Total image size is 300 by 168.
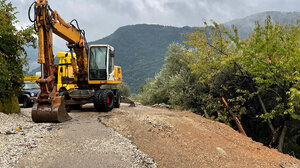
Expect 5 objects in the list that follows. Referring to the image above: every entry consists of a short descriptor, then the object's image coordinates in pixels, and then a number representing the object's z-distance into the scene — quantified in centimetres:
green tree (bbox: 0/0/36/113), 831
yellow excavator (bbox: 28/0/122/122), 684
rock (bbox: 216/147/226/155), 492
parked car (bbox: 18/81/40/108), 1298
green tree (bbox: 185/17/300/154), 975
